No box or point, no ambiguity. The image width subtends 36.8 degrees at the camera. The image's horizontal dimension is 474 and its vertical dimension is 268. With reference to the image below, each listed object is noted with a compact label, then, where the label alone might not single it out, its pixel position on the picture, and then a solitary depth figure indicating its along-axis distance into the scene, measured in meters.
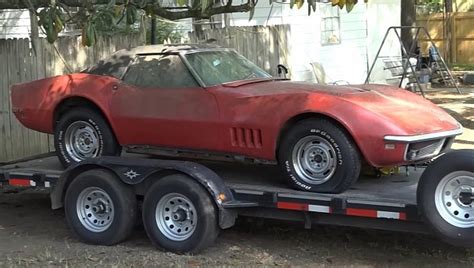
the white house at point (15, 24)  15.52
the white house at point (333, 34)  17.11
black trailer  5.34
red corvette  5.88
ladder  17.36
